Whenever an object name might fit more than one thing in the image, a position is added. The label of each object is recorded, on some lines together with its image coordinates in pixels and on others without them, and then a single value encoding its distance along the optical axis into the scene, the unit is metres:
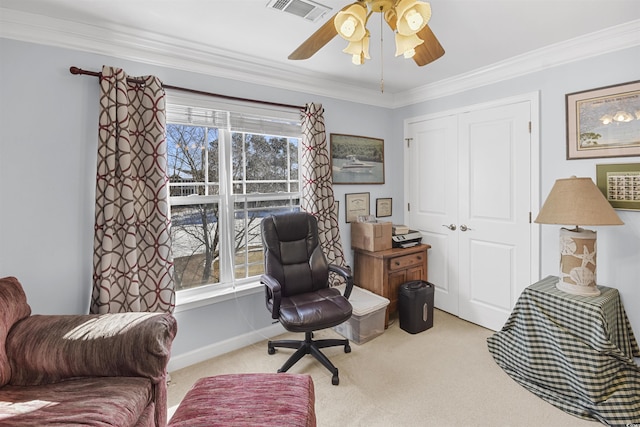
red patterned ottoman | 1.22
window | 2.50
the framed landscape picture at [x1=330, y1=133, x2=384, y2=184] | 3.32
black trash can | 2.94
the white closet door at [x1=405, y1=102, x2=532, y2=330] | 2.79
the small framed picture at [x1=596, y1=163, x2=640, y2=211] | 2.15
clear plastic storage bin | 2.74
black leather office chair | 2.21
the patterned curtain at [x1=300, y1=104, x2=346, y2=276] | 2.95
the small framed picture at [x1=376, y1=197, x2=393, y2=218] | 3.69
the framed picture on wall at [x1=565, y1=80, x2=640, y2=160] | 2.16
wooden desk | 3.08
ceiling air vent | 1.81
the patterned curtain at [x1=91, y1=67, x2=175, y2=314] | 2.03
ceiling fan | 1.21
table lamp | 2.03
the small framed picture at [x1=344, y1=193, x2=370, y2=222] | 3.41
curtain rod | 2.00
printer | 3.27
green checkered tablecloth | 1.87
